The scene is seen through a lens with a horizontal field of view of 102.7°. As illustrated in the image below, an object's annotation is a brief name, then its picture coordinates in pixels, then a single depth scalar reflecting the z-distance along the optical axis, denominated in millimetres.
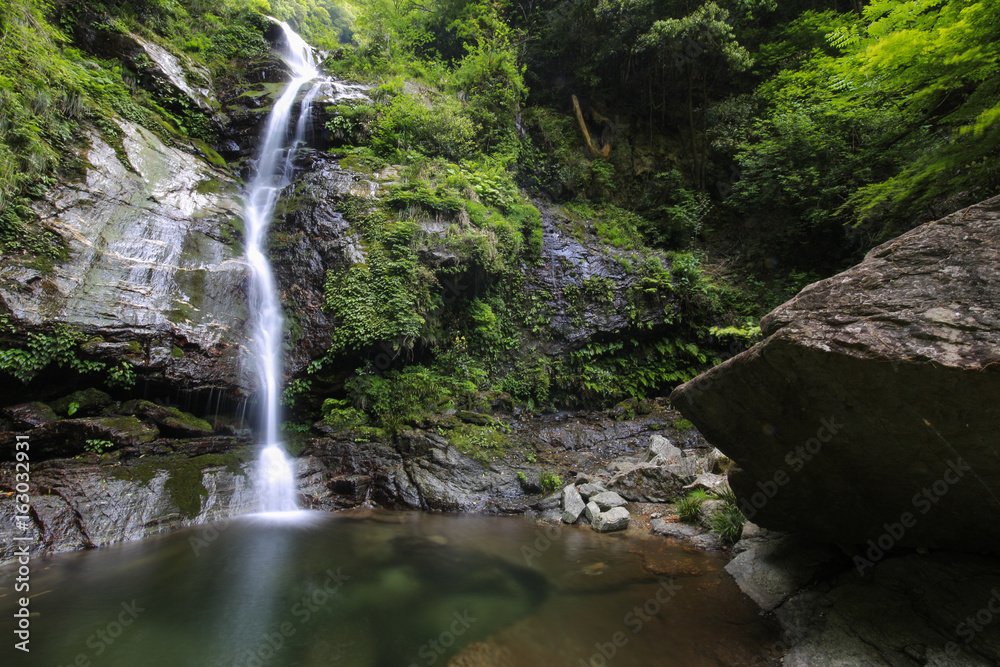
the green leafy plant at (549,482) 7242
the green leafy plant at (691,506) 5430
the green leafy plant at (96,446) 5902
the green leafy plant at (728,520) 4704
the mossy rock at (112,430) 5844
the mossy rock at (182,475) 5871
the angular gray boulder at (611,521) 5723
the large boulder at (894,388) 2111
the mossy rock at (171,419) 6586
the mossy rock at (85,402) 5988
